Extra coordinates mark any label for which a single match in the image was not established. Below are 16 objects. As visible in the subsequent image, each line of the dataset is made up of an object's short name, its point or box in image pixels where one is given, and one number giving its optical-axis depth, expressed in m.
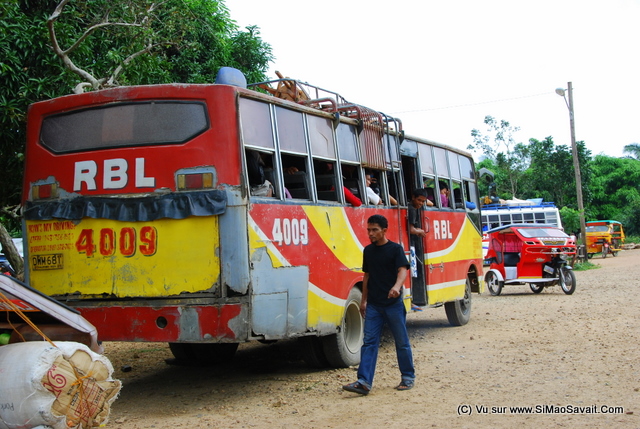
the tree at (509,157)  45.29
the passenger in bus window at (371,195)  9.38
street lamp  30.58
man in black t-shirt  6.98
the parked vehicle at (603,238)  37.62
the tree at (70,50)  11.59
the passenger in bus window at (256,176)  7.01
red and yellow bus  6.52
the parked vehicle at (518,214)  29.81
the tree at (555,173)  40.15
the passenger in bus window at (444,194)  12.17
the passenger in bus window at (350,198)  8.77
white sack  4.93
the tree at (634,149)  66.69
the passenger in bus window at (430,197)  11.62
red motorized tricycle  17.91
